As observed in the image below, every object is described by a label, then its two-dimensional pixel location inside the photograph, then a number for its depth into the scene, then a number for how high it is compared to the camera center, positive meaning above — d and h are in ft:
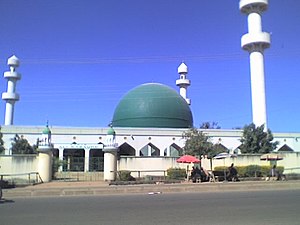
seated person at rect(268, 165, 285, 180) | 85.35 -1.20
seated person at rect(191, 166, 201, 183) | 80.23 -1.22
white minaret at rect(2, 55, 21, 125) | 188.14 +39.31
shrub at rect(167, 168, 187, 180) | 94.69 -0.95
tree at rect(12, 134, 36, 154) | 141.69 +8.30
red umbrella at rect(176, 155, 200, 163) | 91.09 +2.19
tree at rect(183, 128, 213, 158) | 112.68 +6.87
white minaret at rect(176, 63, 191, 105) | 210.18 +48.33
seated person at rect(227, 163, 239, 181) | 81.25 -1.04
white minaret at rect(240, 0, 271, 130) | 153.28 +48.69
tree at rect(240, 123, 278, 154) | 130.21 +9.50
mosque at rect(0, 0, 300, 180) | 153.58 +18.16
